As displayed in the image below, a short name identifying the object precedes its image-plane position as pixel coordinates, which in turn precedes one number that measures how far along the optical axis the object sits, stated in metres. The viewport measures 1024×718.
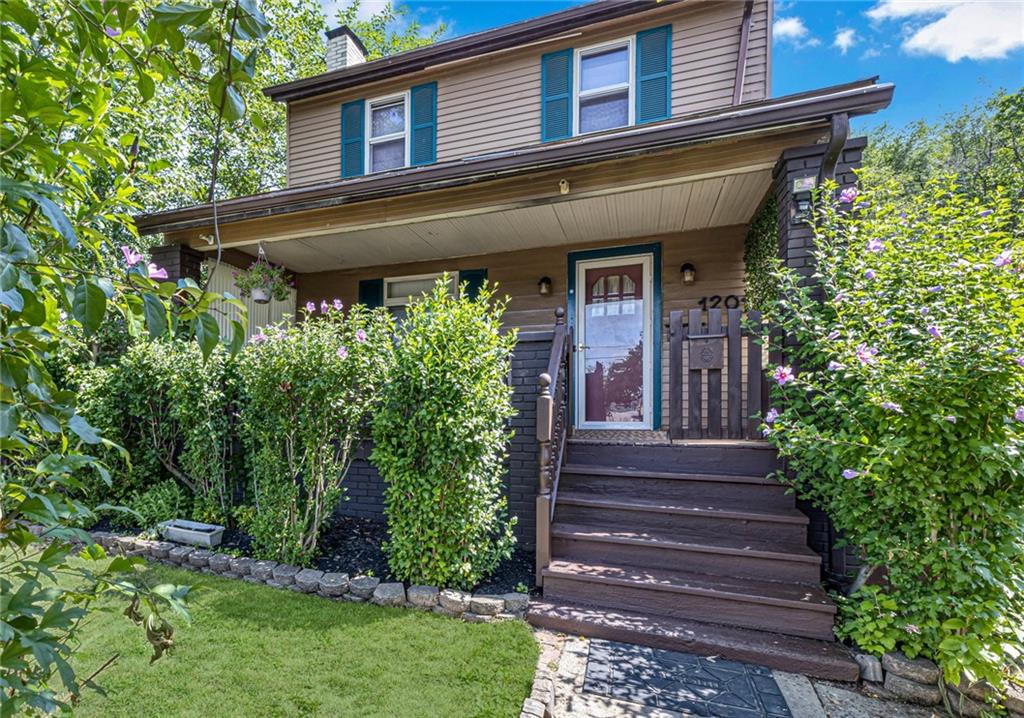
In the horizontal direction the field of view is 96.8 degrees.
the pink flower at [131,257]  1.10
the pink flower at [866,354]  2.63
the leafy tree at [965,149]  11.41
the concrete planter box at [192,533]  3.82
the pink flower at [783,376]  2.96
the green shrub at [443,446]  3.11
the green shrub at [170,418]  4.14
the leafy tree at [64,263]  0.80
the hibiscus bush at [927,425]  2.32
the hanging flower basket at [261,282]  5.70
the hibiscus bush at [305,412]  3.47
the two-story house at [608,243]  3.11
